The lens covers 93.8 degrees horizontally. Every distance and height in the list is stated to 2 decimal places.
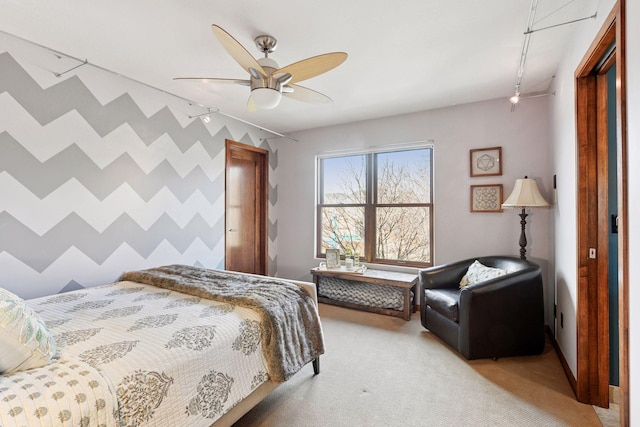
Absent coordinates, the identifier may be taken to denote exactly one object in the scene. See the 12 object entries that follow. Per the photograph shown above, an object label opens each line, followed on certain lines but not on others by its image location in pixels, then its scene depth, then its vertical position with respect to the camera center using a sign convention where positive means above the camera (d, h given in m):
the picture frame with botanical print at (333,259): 4.08 -0.59
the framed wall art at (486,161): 3.38 +0.62
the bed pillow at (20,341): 1.12 -0.48
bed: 1.08 -0.62
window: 3.94 +0.14
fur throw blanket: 1.83 -0.60
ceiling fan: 1.83 +0.95
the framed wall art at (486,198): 3.38 +0.20
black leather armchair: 2.50 -0.86
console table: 3.48 -0.82
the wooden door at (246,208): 4.18 +0.12
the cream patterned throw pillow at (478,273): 2.80 -0.57
